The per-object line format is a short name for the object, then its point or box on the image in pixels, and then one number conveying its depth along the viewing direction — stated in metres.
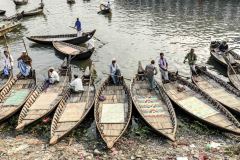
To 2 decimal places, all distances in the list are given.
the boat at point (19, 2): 51.28
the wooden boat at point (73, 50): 26.77
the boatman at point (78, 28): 30.96
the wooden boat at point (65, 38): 30.28
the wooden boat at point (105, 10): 43.84
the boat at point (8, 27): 34.45
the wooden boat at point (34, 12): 43.50
